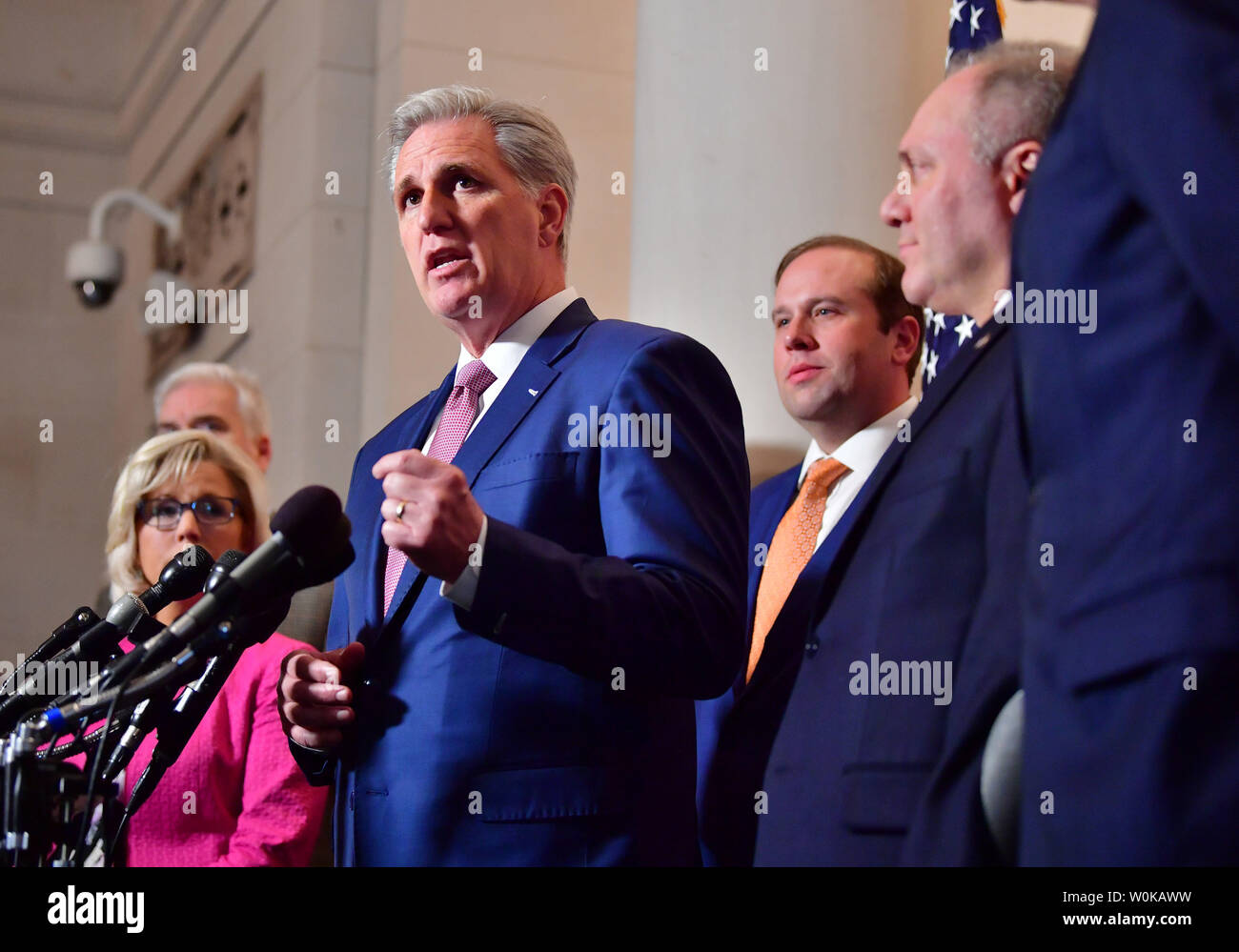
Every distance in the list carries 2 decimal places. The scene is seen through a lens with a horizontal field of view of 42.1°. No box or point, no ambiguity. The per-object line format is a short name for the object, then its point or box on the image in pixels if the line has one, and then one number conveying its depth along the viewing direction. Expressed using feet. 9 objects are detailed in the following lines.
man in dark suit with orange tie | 8.25
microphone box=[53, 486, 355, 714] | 5.44
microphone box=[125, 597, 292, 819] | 6.52
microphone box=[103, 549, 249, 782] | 6.15
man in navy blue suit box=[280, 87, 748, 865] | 6.45
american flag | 10.55
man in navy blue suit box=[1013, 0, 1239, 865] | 4.19
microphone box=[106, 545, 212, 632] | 6.74
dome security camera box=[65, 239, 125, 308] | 23.95
